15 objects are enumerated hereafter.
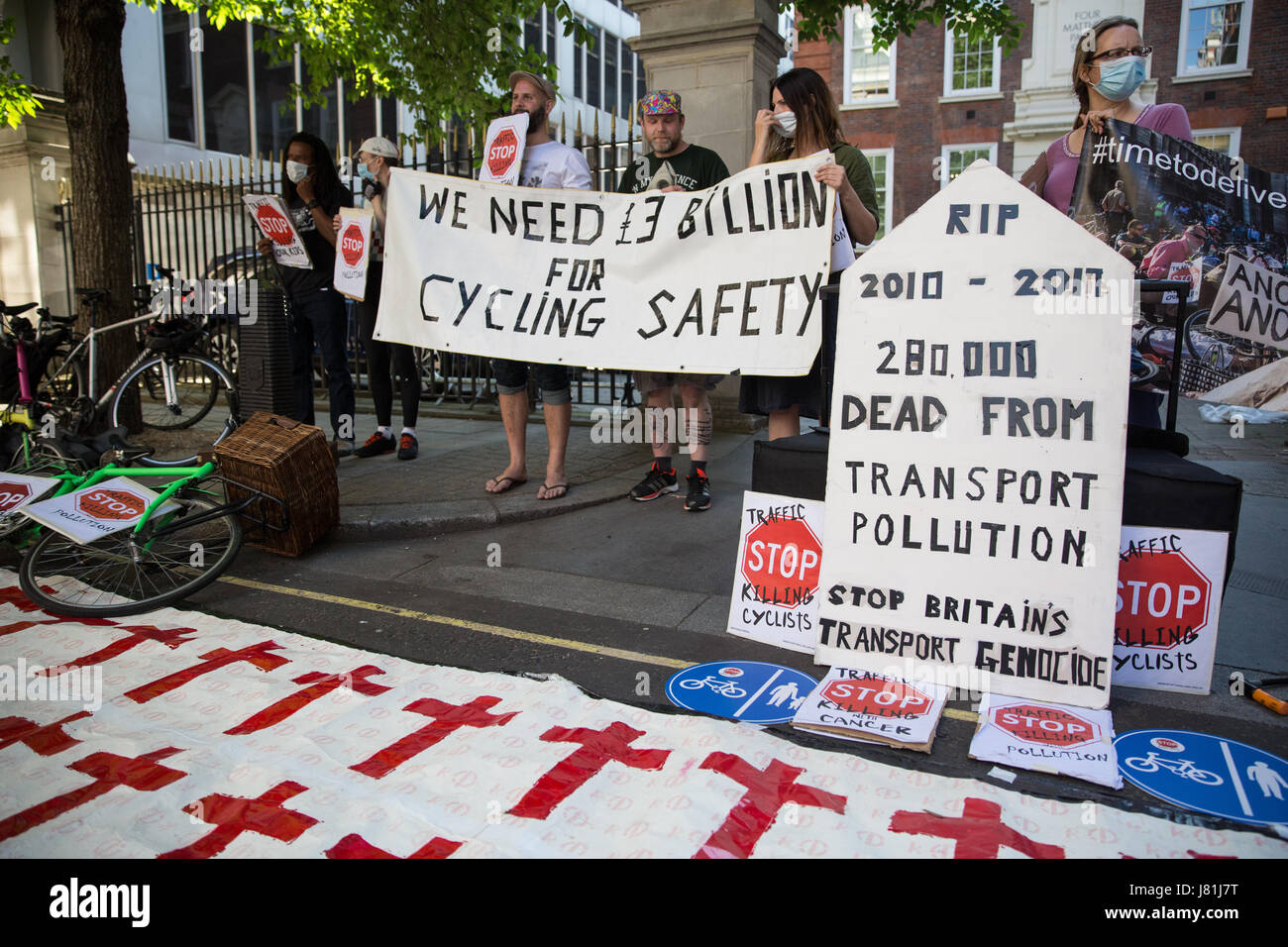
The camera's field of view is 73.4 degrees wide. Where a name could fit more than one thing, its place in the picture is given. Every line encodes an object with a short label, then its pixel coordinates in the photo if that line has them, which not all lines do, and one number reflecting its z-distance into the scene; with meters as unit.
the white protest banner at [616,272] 4.03
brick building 19.92
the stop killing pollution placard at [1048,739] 2.42
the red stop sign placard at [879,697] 2.79
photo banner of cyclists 3.40
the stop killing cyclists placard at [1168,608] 2.88
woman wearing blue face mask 3.59
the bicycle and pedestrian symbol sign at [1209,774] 2.23
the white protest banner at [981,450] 2.82
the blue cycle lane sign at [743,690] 2.82
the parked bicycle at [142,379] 6.60
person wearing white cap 5.88
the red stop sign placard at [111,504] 4.01
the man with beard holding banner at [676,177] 5.12
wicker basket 4.43
